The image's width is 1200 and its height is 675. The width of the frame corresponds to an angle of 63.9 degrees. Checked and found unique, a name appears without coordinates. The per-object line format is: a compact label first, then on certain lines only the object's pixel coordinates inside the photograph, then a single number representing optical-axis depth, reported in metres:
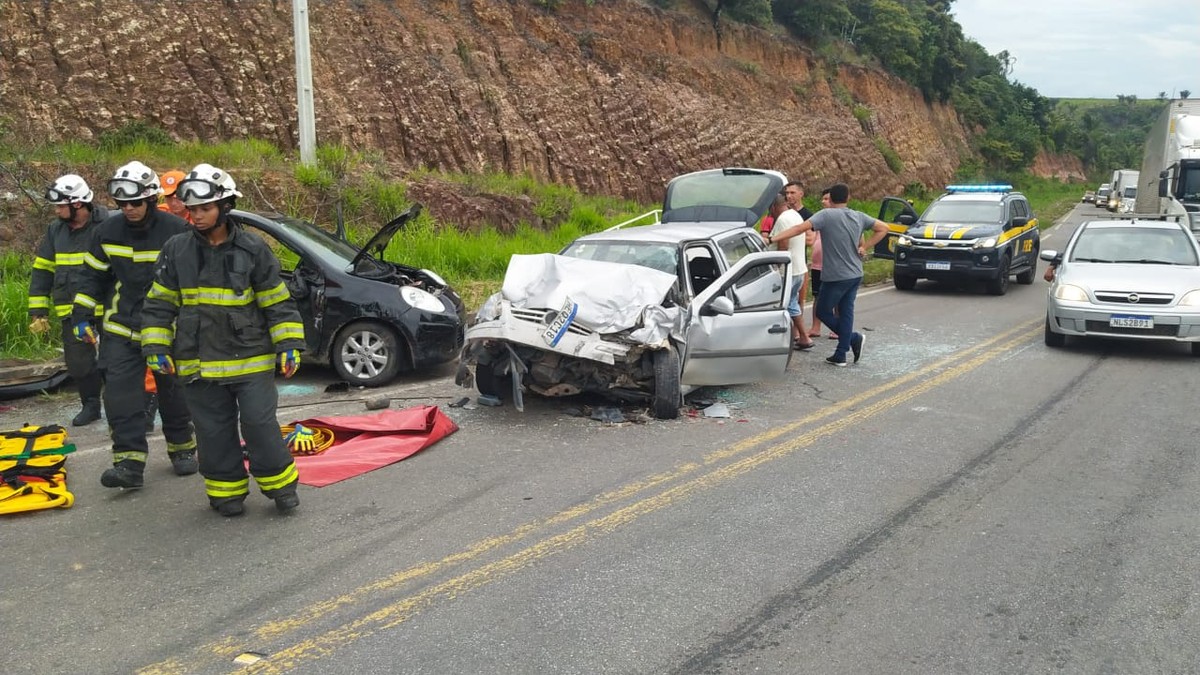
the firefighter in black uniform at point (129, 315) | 5.59
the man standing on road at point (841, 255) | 9.56
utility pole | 13.77
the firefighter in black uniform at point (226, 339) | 4.98
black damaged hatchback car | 8.64
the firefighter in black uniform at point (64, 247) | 6.58
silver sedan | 9.91
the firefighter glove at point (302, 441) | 6.41
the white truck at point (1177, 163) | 19.92
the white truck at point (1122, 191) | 41.09
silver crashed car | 6.98
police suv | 15.81
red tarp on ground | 5.99
